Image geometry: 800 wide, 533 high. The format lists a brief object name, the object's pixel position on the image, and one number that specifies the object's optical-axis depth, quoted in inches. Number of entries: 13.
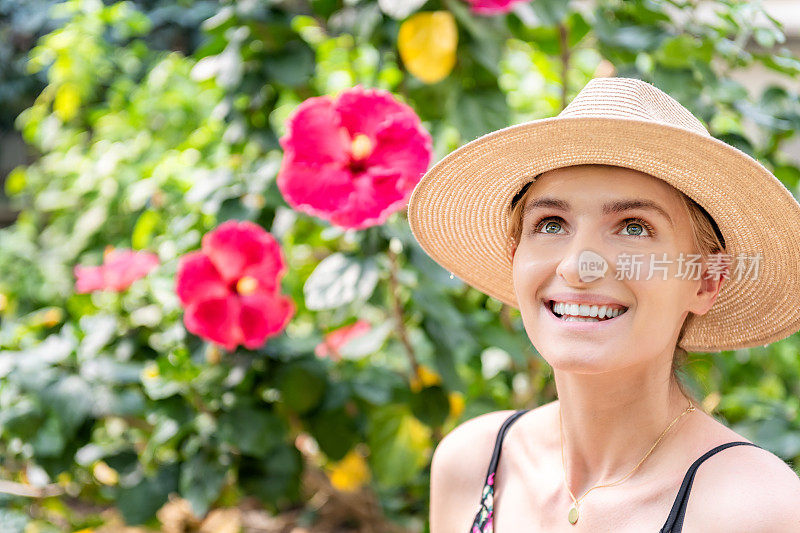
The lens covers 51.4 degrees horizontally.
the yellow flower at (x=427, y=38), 69.4
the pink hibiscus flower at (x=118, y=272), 75.5
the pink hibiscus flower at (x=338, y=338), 80.4
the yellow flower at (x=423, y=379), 74.4
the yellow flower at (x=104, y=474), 89.1
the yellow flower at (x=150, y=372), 73.0
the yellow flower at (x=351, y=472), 83.7
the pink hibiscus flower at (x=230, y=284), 63.4
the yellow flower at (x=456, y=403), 76.5
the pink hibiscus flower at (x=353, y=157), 56.0
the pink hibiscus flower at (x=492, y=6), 65.7
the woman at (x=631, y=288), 34.1
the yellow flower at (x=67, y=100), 115.6
